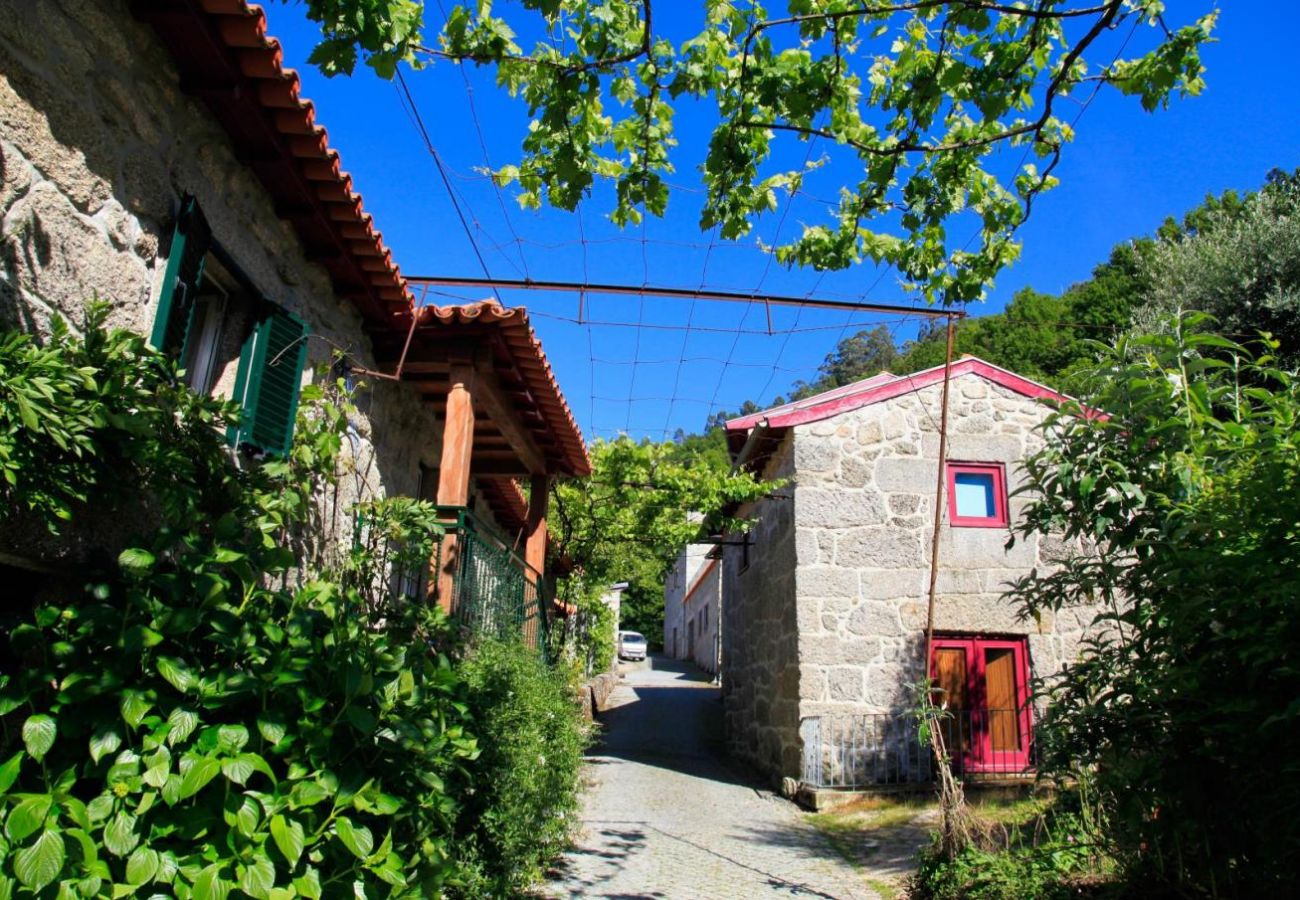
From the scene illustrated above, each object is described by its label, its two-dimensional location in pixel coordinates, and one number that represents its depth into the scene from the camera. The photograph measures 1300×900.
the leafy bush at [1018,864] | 4.42
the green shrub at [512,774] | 4.36
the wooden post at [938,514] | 6.30
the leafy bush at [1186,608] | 2.85
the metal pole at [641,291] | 8.45
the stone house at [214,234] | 2.69
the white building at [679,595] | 33.84
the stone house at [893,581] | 9.19
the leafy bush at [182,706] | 2.15
